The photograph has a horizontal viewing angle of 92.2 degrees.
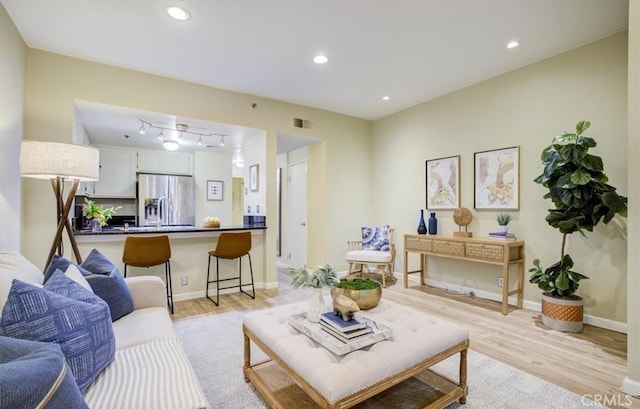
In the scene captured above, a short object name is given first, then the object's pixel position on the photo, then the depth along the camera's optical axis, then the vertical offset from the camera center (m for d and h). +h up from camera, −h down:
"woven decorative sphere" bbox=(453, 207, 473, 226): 3.99 -0.11
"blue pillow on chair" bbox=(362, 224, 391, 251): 4.78 -0.49
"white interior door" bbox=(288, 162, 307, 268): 5.78 -0.13
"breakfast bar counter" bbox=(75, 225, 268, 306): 3.43 -0.60
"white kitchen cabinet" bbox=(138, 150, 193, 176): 6.10 +0.90
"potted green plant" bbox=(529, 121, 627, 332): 2.71 +0.03
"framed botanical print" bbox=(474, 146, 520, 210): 3.64 +0.36
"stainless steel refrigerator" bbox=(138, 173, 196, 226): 6.00 +0.13
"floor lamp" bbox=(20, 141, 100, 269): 2.22 +0.31
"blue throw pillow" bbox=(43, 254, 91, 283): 1.78 -0.35
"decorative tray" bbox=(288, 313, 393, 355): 1.54 -0.68
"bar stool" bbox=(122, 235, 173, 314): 3.27 -0.48
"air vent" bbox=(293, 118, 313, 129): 4.76 +1.32
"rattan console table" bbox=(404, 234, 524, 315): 3.35 -0.52
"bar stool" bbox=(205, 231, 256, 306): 3.76 -0.51
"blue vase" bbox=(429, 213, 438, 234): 4.36 -0.24
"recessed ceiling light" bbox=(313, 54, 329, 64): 3.25 +1.60
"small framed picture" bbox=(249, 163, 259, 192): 4.75 +0.46
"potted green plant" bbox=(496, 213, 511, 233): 3.57 -0.16
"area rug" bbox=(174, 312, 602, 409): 1.86 -1.18
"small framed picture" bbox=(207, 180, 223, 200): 6.46 +0.38
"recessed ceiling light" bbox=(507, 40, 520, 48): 3.01 +1.63
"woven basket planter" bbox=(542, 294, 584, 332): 2.86 -1.00
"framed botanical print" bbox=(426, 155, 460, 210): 4.28 +0.36
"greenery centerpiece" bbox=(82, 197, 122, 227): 3.35 -0.06
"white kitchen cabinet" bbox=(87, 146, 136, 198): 5.72 +0.62
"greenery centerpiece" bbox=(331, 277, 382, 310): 2.09 -0.57
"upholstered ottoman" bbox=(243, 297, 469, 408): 1.37 -0.75
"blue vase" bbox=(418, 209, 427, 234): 4.43 -0.28
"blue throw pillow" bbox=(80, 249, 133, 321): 1.95 -0.51
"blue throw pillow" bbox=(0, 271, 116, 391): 1.06 -0.44
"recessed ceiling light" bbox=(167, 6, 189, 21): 2.46 +1.58
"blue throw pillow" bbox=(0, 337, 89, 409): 0.68 -0.41
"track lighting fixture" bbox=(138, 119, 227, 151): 4.24 +1.14
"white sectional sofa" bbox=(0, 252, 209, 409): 1.15 -0.73
